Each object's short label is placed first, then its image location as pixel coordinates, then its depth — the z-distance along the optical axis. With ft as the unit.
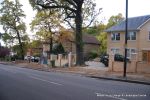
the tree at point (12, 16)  116.41
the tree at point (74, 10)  69.41
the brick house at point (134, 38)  79.53
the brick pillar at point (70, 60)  69.97
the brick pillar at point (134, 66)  49.49
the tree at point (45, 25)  96.07
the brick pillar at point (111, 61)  53.61
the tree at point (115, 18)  155.04
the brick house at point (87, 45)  122.19
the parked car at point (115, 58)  67.33
